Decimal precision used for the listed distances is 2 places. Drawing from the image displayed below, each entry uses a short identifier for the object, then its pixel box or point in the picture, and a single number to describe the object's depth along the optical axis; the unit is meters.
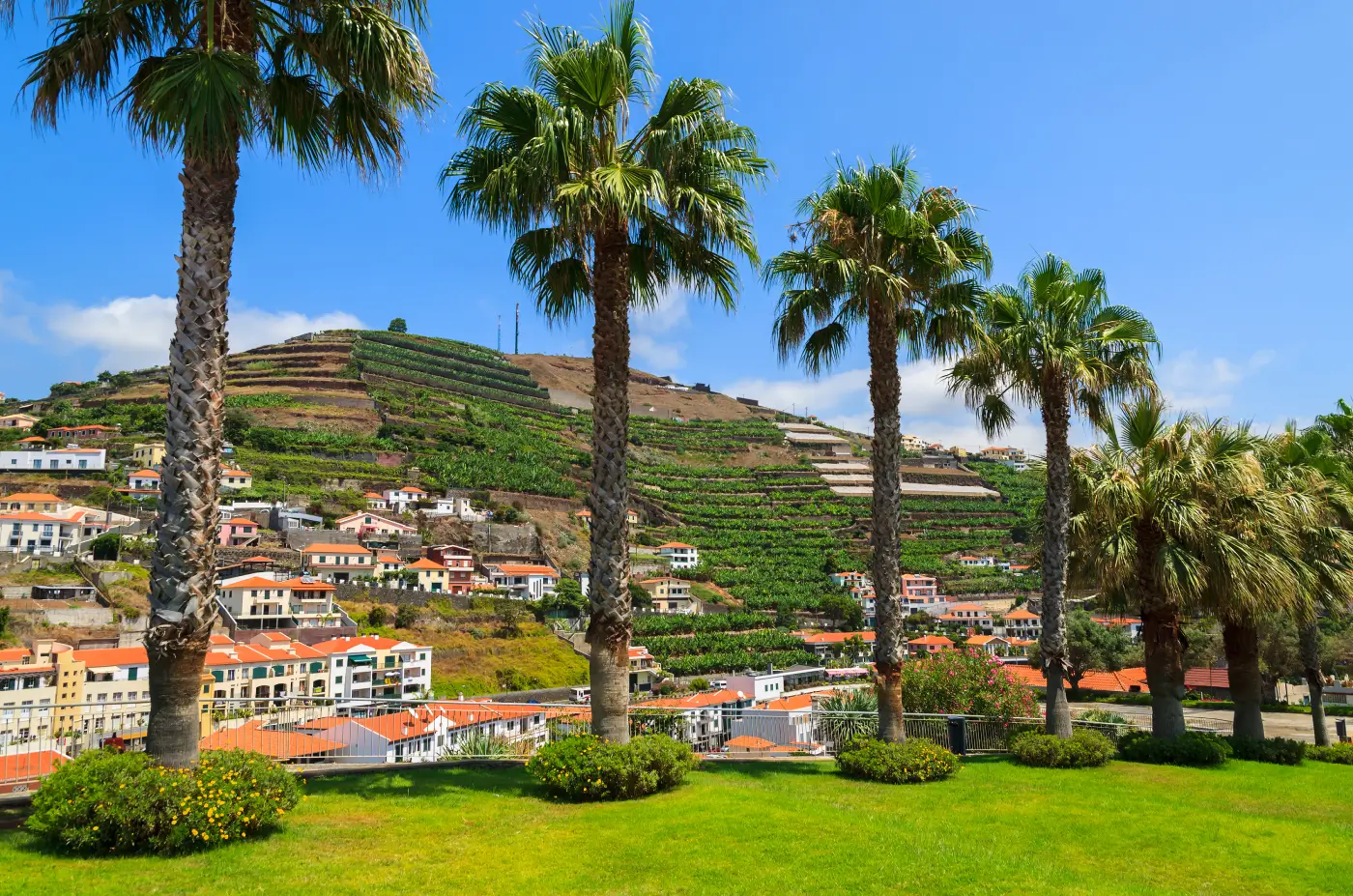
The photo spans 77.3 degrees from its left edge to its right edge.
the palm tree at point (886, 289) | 10.94
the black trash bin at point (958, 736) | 12.35
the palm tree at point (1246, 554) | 12.91
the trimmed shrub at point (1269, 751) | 14.05
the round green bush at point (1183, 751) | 12.55
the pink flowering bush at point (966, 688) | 16.80
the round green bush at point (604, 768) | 7.80
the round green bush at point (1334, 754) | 15.24
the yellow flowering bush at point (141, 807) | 5.57
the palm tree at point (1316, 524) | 14.34
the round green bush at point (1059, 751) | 11.58
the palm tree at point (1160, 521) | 13.06
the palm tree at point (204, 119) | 6.39
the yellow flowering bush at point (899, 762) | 9.57
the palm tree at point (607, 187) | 8.59
